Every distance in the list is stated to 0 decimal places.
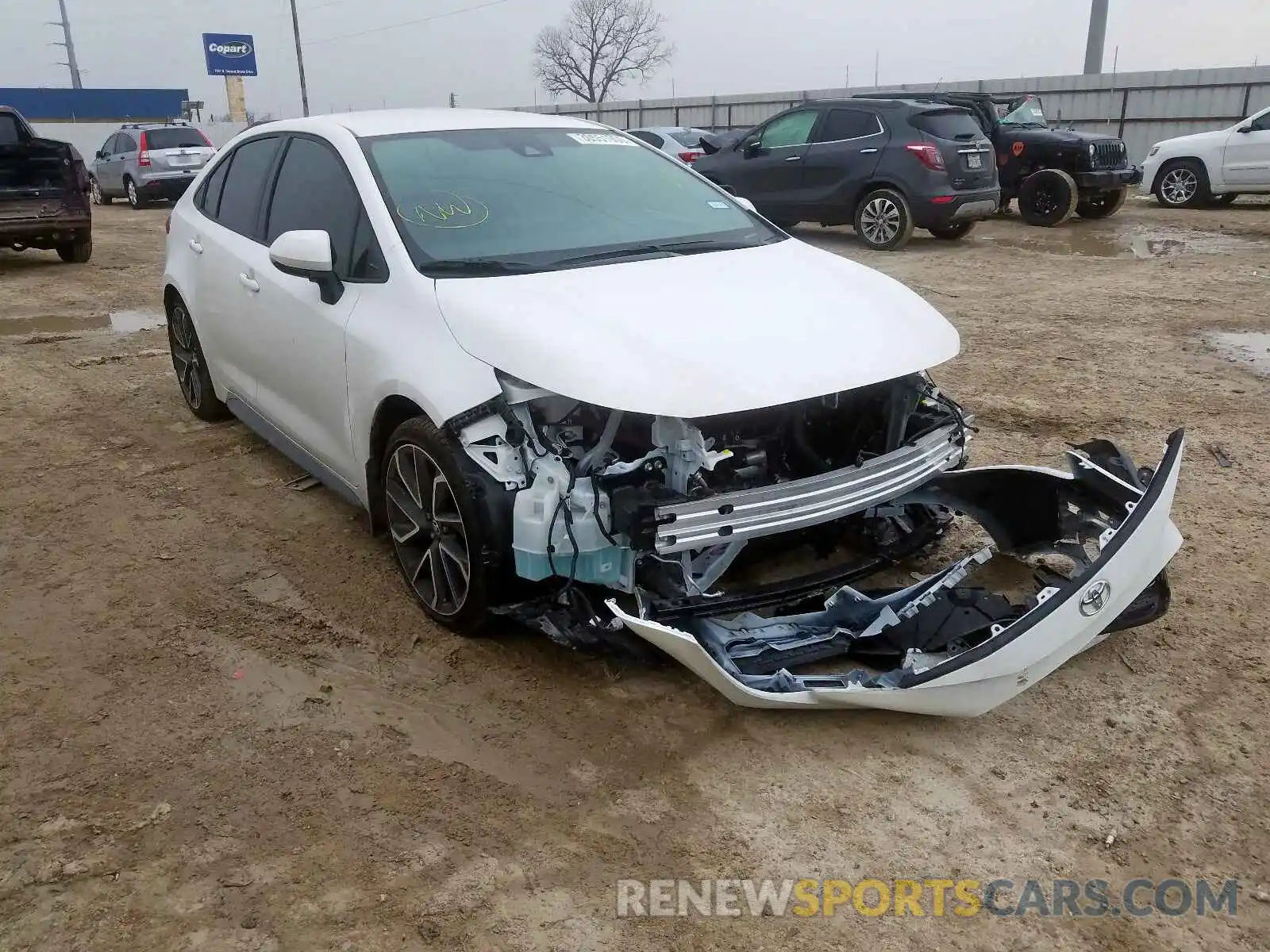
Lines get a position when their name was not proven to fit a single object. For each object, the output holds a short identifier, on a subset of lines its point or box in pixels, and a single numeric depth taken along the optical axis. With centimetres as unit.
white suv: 1491
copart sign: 4788
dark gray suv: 1180
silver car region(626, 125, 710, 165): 1706
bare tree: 5575
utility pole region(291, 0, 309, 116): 3159
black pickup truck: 1116
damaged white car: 290
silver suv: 1962
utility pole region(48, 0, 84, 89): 5908
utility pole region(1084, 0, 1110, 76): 2628
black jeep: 1399
